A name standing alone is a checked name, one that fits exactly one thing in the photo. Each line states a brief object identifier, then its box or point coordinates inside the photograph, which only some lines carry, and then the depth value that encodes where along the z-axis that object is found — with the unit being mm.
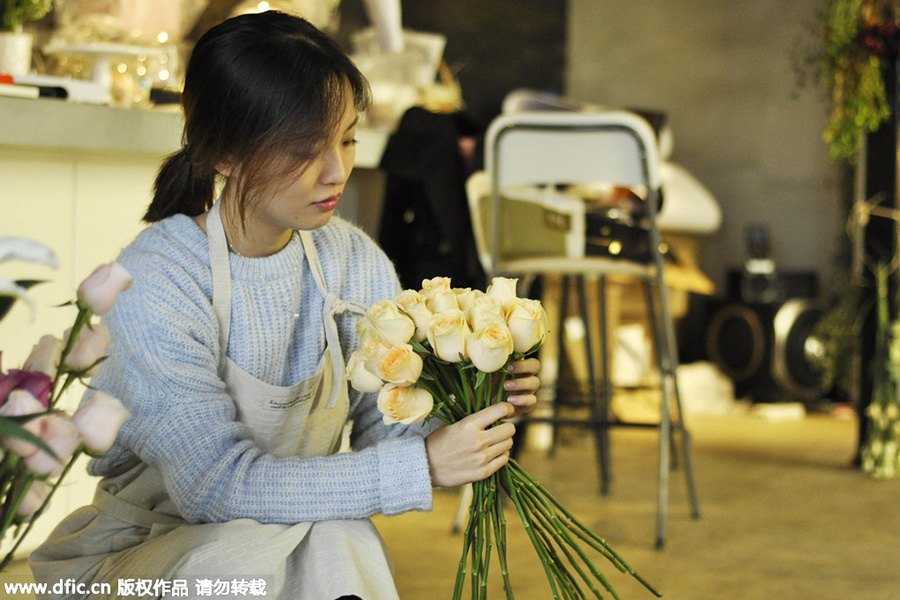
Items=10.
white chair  3713
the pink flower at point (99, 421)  1988
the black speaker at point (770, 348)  7244
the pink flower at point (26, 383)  1978
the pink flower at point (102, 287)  1993
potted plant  3282
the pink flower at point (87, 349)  2014
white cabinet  3029
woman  2387
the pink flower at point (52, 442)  1965
